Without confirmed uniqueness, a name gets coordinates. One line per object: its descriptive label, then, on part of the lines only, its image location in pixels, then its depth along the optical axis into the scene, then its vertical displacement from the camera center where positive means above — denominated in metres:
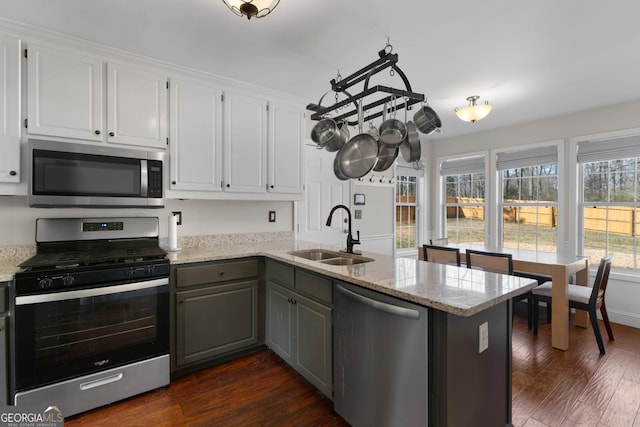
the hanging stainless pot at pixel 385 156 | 1.97 +0.38
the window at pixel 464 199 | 4.91 +0.22
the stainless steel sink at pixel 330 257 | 2.34 -0.36
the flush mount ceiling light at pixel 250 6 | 1.44 +0.99
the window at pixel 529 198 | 4.15 +0.20
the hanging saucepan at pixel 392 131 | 1.84 +0.49
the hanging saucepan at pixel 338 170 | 2.17 +0.31
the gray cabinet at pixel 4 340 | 1.70 -0.70
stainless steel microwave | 2.03 +0.27
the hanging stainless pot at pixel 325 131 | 2.27 +0.61
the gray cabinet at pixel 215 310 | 2.27 -0.76
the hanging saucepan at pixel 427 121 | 2.05 +0.62
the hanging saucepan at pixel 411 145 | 2.04 +0.45
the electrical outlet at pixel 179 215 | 2.81 -0.02
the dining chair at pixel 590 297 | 2.73 -0.81
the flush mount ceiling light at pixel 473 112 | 3.09 +1.02
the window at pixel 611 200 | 3.56 +0.15
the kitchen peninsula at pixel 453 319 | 1.31 -0.50
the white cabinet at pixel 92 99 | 2.05 +0.83
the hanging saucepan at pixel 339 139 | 2.32 +0.56
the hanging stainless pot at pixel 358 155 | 1.98 +0.39
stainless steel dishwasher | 1.37 -0.73
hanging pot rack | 1.66 +0.68
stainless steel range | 1.76 -0.69
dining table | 2.82 -0.58
